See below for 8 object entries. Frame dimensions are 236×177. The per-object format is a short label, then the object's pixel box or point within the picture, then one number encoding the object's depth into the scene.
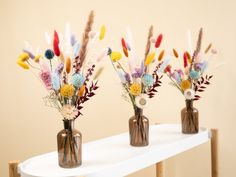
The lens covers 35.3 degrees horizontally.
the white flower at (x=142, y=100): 1.79
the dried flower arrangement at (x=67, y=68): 1.44
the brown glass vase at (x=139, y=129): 1.82
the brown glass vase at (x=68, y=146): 1.51
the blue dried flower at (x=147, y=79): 1.76
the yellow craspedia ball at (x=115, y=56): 1.69
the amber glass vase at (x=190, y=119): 2.10
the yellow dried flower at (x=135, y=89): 1.77
